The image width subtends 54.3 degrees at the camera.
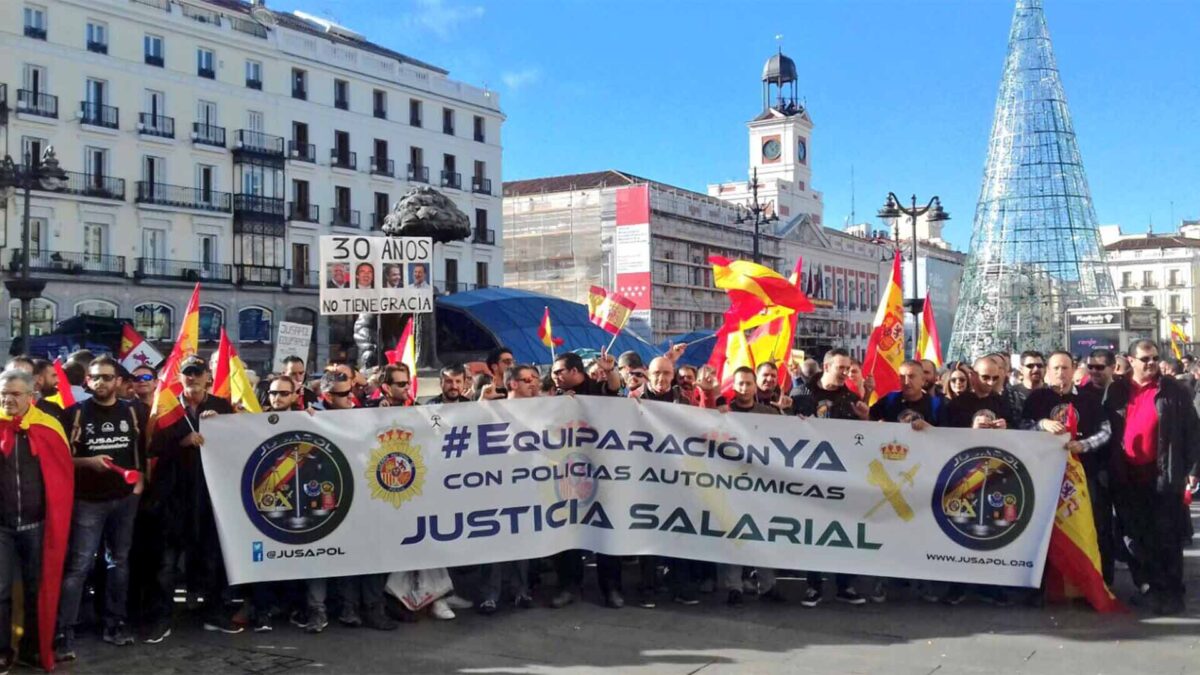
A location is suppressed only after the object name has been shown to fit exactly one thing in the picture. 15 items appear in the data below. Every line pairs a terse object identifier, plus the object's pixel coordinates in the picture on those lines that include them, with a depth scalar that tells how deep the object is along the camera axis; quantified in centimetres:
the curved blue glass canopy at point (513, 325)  3697
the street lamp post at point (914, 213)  2355
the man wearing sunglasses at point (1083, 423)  722
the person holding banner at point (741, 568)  722
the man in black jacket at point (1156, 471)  698
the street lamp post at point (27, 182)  1930
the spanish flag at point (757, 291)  1123
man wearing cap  654
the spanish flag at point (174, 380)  652
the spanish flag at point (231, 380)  871
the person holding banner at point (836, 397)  773
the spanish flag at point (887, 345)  1017
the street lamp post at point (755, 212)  3047
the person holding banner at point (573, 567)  719
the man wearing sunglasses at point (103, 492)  610
